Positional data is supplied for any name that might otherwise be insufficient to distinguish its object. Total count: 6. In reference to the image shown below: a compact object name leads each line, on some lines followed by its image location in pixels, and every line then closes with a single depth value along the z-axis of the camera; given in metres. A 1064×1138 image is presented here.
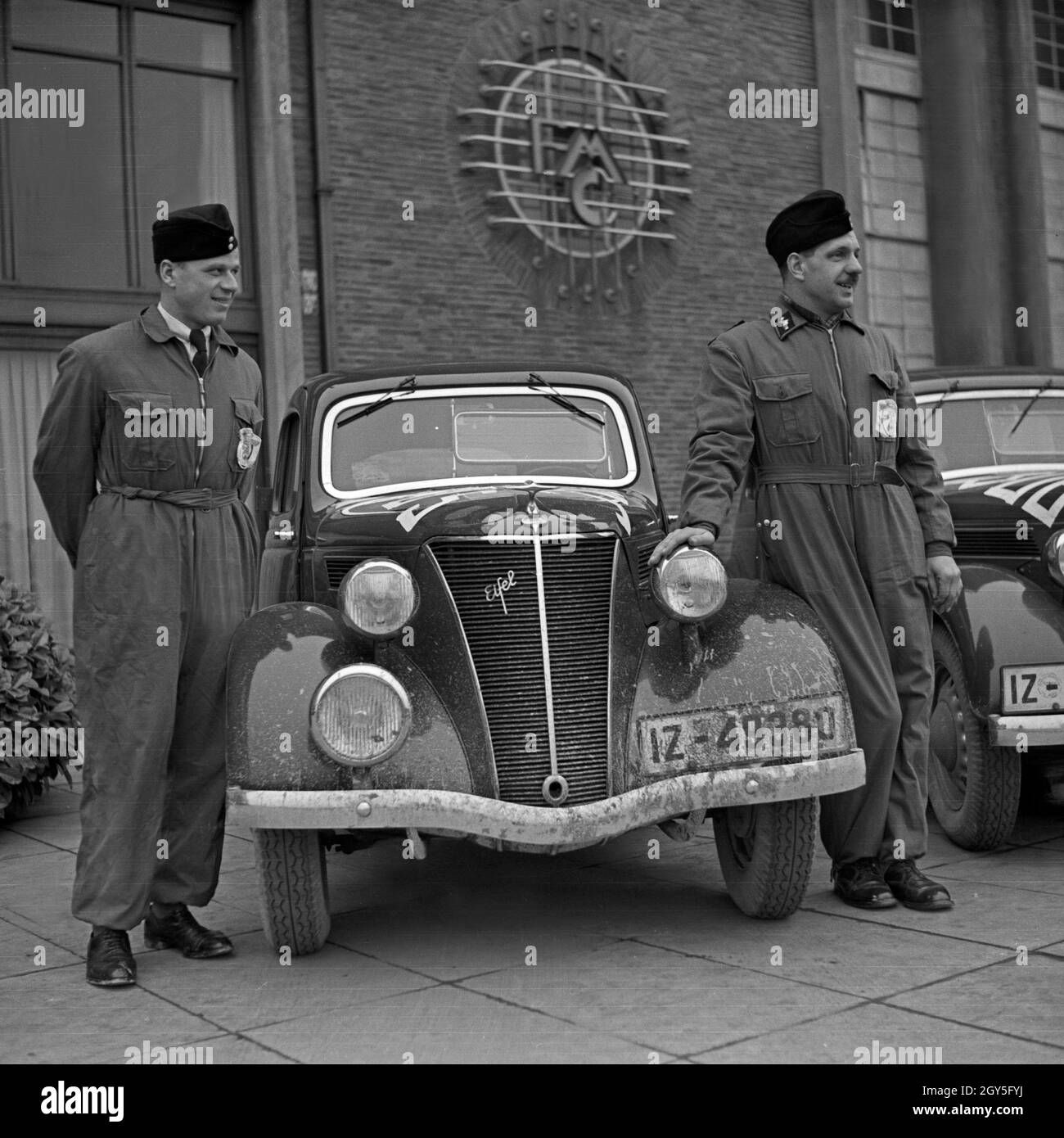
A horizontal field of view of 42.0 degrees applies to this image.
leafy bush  5.68
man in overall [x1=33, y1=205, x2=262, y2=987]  3.73
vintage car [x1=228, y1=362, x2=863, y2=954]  3.49
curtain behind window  9.01
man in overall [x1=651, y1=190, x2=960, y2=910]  4.11
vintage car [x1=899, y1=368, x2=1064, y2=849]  4.61
